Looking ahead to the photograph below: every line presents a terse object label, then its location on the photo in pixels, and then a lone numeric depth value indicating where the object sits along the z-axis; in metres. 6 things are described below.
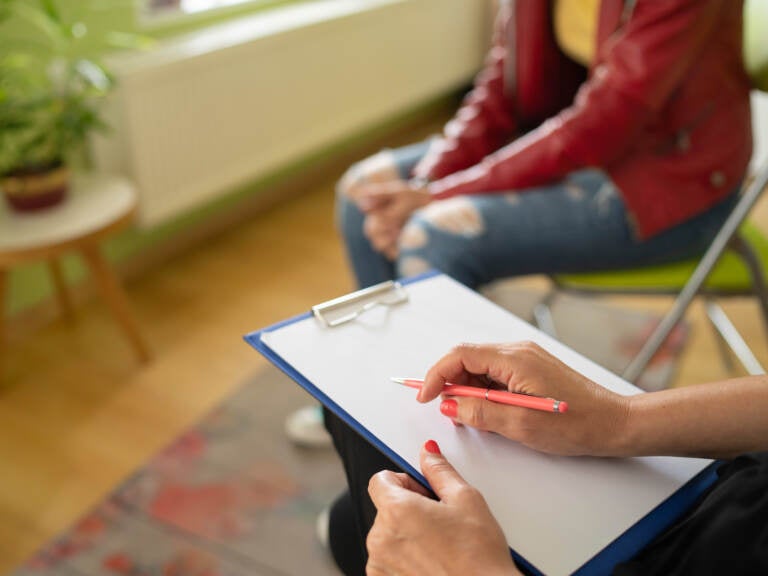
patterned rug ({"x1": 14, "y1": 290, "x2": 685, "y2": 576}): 1.26
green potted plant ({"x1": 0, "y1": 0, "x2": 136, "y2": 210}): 1.53
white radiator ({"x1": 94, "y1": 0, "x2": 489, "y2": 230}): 1.94
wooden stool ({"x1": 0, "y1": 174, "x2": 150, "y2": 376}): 1.49
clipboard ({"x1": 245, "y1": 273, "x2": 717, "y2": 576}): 0.52
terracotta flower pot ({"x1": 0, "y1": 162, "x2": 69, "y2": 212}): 1.56
